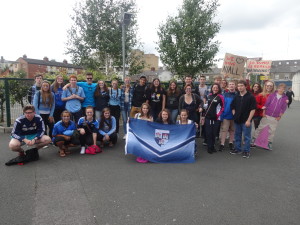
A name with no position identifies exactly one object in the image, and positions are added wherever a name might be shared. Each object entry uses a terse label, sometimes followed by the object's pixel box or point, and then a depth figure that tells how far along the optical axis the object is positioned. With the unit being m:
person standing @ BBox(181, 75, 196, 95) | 6.31
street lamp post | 7.89
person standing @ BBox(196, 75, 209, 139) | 6.70
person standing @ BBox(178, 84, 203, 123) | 5.99
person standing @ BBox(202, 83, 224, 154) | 5.72
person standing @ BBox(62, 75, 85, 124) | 5.97
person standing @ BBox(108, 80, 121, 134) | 6.70
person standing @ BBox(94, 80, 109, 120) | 6.46
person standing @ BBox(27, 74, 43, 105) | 5.89
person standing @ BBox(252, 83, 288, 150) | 6.02
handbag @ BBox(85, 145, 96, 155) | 5.52
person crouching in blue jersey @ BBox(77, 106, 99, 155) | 5.70
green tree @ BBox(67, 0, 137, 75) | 15.37
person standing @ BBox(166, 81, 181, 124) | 6.47
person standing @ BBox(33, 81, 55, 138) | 5.60
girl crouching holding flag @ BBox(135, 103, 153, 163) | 5.78
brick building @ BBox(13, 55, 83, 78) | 69.88
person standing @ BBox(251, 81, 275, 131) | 6.16
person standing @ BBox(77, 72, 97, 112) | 6.42
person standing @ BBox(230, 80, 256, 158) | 5.38
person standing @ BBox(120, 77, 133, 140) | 6.88
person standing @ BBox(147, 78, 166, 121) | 6.63
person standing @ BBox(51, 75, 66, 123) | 6.05
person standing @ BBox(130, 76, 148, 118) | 6.68
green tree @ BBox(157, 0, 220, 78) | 14.05
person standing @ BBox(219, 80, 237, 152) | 5.84
